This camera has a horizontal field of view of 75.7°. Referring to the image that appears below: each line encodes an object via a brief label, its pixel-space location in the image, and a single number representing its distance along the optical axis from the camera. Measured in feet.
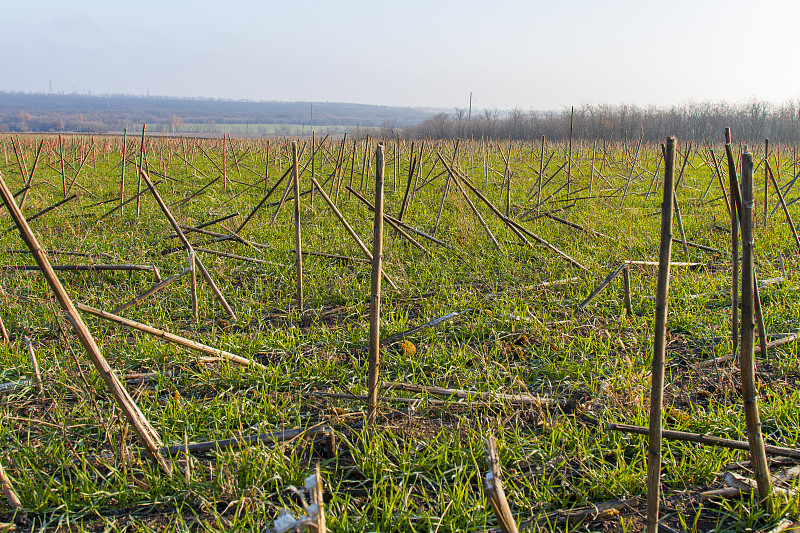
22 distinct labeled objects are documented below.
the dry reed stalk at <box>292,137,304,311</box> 11.02
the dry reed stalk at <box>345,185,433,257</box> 12.98
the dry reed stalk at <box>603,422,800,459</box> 6.07
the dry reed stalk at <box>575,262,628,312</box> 10.45
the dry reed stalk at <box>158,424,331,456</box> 6.49
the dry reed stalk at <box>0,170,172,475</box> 4.82
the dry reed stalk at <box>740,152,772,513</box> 4.84
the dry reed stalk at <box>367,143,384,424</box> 6.43
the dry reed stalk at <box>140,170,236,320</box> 10.60
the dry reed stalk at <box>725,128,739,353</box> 5.27
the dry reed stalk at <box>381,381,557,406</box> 7.70
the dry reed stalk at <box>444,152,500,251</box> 14.34
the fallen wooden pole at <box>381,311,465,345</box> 9.87
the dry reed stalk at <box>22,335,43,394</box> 7.39
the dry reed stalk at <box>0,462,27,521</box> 5.46
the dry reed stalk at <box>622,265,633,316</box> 11.12
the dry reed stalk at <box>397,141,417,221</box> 15.05
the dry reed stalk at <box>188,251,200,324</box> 10.21
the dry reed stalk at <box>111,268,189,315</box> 8.65
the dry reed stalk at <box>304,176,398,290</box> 11.15
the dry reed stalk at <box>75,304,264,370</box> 6.66
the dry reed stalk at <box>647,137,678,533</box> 4.56
